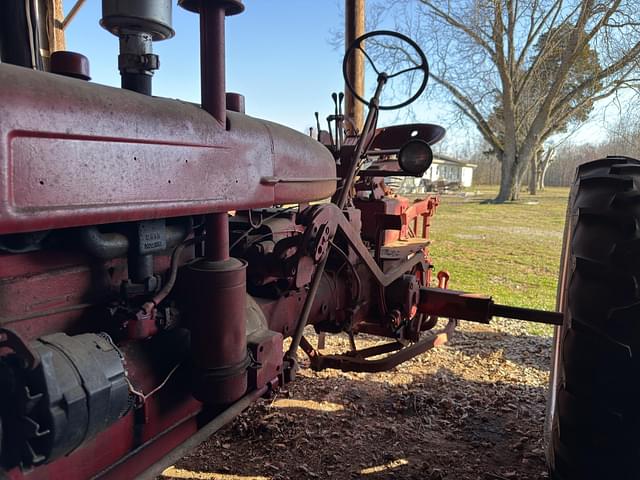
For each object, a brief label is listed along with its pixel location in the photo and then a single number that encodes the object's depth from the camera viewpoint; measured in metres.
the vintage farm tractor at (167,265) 0.86
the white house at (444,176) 32.78
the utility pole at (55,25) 3.15
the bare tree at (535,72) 16.95
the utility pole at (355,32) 3.52
